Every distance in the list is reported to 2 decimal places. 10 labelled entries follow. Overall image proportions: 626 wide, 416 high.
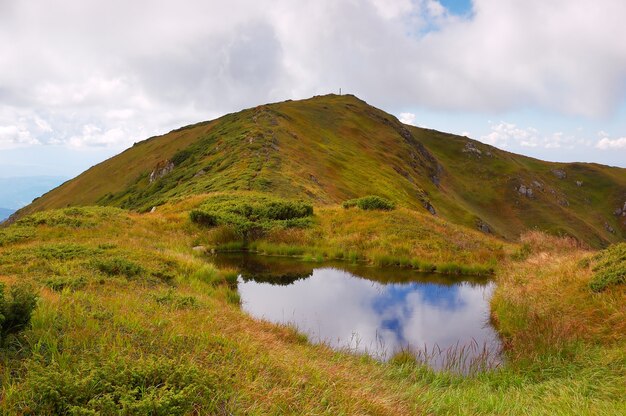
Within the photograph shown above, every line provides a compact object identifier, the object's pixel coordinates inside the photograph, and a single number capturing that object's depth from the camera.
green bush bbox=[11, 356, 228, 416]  5.43
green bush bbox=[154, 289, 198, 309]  11.31
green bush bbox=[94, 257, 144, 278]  14.45
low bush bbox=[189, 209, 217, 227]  29.16
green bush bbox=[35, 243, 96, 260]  15.79
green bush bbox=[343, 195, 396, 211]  31.72
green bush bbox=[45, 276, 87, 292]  11.46
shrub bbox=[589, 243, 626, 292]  13.87
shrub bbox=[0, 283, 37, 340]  6.95
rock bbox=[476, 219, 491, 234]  87.00
